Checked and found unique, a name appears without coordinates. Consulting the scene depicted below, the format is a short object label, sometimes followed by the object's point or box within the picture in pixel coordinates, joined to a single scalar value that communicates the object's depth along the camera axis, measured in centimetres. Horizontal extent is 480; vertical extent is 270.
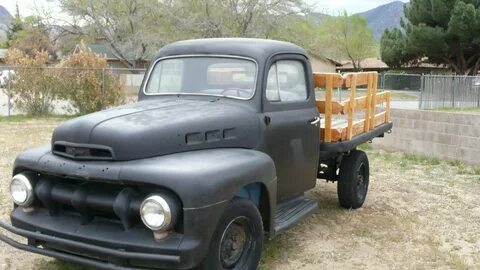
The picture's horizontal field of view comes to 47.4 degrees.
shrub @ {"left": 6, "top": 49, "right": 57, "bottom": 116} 1712
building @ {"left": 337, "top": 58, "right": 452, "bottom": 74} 4450
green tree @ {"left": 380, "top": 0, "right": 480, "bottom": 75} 3209
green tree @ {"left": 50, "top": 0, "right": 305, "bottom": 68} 3478
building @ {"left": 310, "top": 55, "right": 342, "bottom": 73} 5336
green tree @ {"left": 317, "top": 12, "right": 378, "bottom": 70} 6856
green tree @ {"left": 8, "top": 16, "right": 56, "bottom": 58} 3978
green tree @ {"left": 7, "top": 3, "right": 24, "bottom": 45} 6365
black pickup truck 351
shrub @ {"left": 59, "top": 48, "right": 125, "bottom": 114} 1725
